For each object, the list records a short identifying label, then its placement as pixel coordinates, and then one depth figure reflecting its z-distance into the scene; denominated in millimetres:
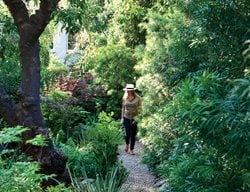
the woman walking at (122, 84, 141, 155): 9398
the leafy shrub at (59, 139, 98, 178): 6971
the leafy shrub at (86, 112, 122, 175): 7254
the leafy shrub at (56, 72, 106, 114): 13625
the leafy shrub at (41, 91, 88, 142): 11102
